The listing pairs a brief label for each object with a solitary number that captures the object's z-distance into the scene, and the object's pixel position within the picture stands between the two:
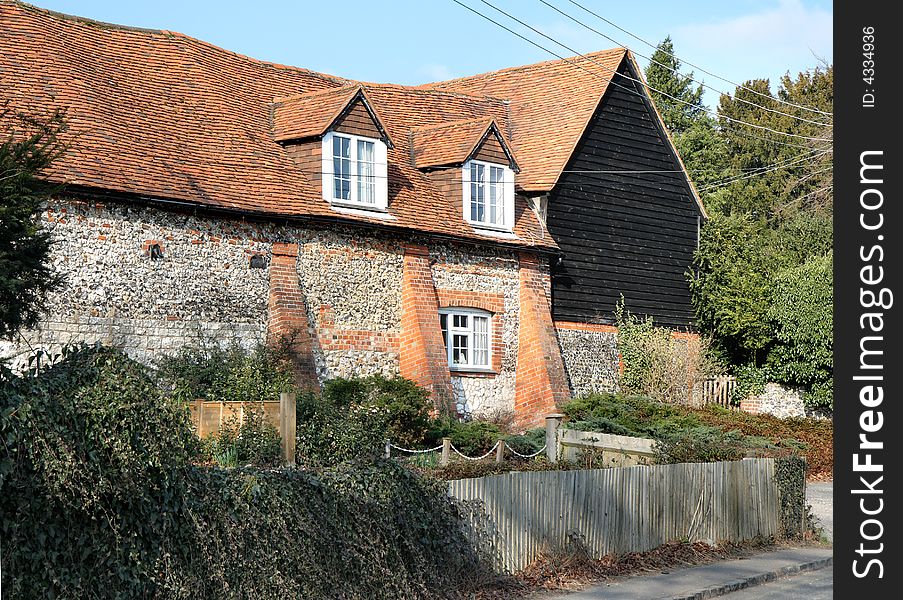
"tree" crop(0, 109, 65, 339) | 12.82
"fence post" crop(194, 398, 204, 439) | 16.51
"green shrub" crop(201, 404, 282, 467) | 14.74
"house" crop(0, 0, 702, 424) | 20.77
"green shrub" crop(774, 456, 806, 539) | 16.67
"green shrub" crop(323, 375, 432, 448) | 21.55
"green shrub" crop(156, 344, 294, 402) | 19.58
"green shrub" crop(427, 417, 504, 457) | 21.77
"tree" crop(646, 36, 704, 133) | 58.78
